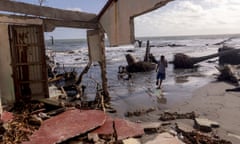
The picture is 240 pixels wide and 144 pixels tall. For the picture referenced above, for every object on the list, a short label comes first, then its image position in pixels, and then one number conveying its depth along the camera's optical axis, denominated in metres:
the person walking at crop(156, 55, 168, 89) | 15.44
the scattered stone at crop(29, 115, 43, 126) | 7.04
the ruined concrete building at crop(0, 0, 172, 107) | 8.48
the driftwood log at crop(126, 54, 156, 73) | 23.58
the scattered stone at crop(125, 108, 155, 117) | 10.17
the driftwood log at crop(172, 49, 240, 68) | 24.91
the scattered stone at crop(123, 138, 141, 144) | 6.24
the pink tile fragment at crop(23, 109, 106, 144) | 6.08
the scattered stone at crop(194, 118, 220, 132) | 8.00
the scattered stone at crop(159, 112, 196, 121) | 9.28
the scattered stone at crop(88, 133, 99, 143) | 6.21
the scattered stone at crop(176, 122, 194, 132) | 7.74
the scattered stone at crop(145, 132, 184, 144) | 6.42
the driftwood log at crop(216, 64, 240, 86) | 16.12
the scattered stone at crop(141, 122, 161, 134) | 7.39
